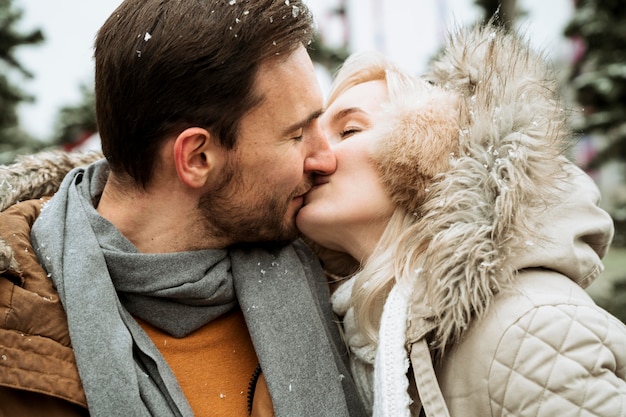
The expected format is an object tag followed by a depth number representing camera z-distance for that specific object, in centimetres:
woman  180
